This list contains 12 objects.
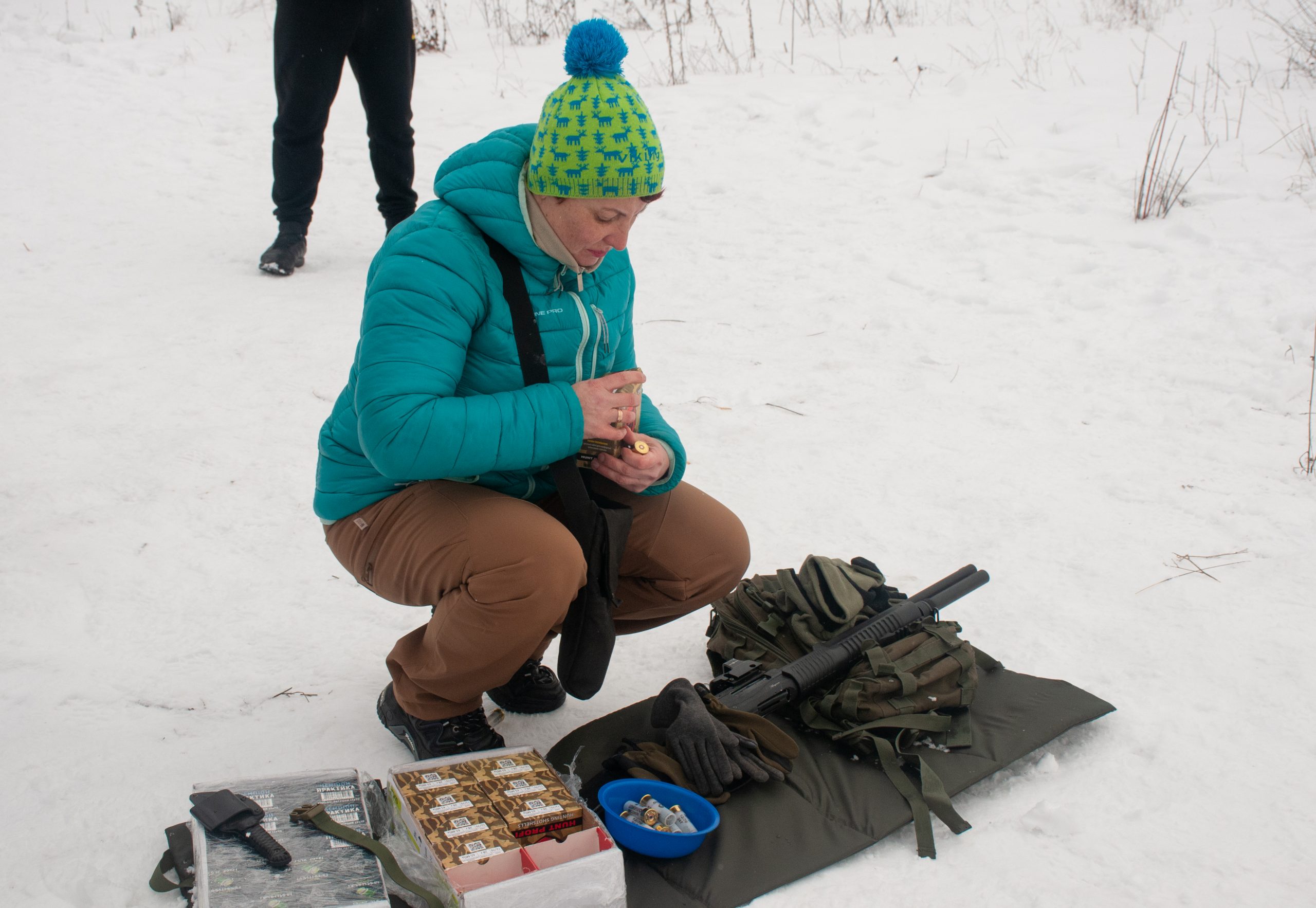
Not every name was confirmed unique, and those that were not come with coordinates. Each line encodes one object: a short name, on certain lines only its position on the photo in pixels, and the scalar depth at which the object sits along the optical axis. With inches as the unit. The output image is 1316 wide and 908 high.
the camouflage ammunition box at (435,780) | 69.4
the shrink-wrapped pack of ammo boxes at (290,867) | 58.9
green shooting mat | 70.4
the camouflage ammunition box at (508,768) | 72.6
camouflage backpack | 83.1
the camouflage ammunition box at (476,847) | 61.9
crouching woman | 69.0
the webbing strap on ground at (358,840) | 60.9
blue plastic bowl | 70.4
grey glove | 76.6
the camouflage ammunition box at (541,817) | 65.9
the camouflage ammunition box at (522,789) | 69.9
